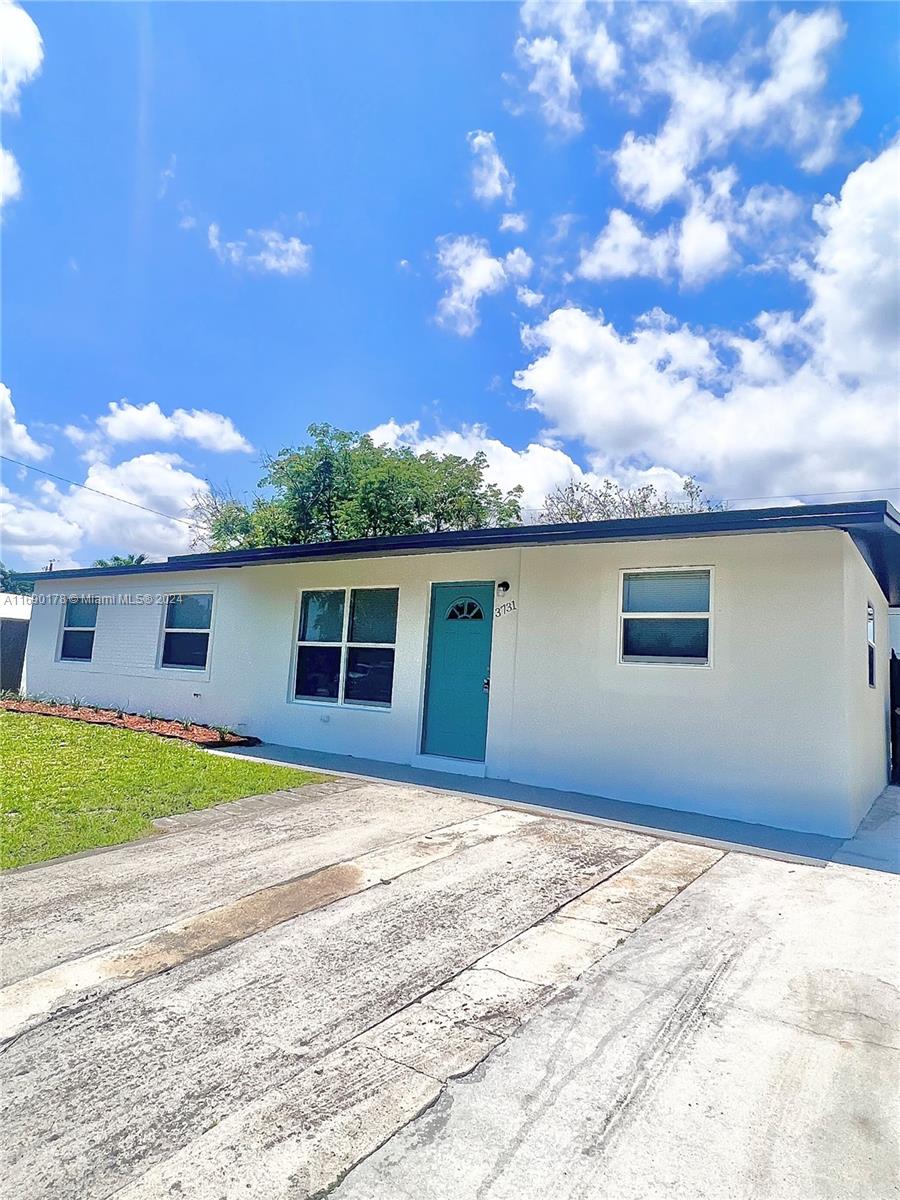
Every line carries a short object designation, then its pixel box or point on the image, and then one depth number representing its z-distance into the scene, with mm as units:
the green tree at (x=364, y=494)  19578
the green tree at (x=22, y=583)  14797
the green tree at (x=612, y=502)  22906
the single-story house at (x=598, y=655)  5777
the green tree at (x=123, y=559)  34228
